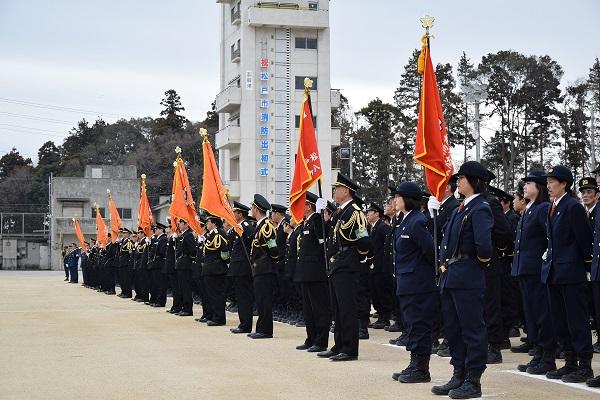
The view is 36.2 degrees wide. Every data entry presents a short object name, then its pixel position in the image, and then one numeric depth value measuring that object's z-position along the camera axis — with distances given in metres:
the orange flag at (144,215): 26.11
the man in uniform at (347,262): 11.02
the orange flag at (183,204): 19.89
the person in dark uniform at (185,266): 19.56
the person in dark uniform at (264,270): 14.33
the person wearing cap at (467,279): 8.33
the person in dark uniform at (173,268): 20.62
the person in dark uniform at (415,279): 9.29
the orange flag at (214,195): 17.02
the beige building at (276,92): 53.78
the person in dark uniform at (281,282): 17.53
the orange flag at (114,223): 32.25
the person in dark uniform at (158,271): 22.88
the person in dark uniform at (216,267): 16.88
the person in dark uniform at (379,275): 16.03
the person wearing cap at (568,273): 9.16
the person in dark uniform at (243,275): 15.34
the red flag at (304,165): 13.20
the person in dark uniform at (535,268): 9.73
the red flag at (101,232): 36.91
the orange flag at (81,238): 44.44
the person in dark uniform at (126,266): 28.23
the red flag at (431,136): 10.32
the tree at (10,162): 107.88
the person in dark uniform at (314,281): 12.15
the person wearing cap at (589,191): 10.75
